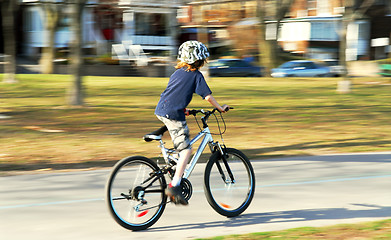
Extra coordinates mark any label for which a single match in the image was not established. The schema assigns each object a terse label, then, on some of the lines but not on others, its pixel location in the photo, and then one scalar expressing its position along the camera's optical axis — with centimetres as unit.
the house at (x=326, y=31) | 5053
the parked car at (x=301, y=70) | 3378
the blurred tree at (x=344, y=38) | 2100
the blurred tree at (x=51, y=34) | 3288
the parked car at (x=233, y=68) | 3375
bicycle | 568
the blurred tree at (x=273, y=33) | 3259
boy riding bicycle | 579
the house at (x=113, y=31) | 4034
